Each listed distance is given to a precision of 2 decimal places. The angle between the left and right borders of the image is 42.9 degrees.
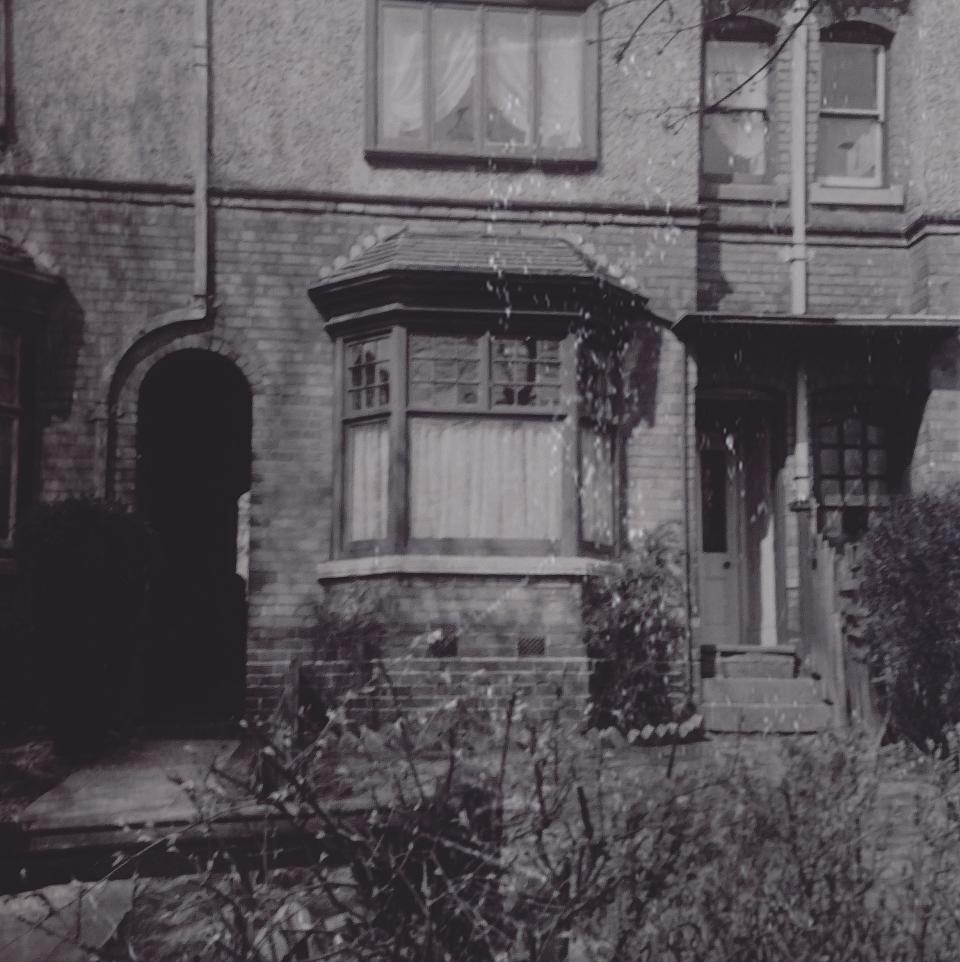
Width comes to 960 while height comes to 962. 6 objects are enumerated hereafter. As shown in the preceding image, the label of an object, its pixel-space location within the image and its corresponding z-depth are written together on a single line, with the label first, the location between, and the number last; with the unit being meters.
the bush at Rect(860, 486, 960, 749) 8.41
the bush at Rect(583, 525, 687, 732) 9.86
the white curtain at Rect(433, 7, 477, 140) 10.83
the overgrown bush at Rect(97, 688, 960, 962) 3.25
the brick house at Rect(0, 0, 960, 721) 10.12
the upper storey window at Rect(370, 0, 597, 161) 10.76
